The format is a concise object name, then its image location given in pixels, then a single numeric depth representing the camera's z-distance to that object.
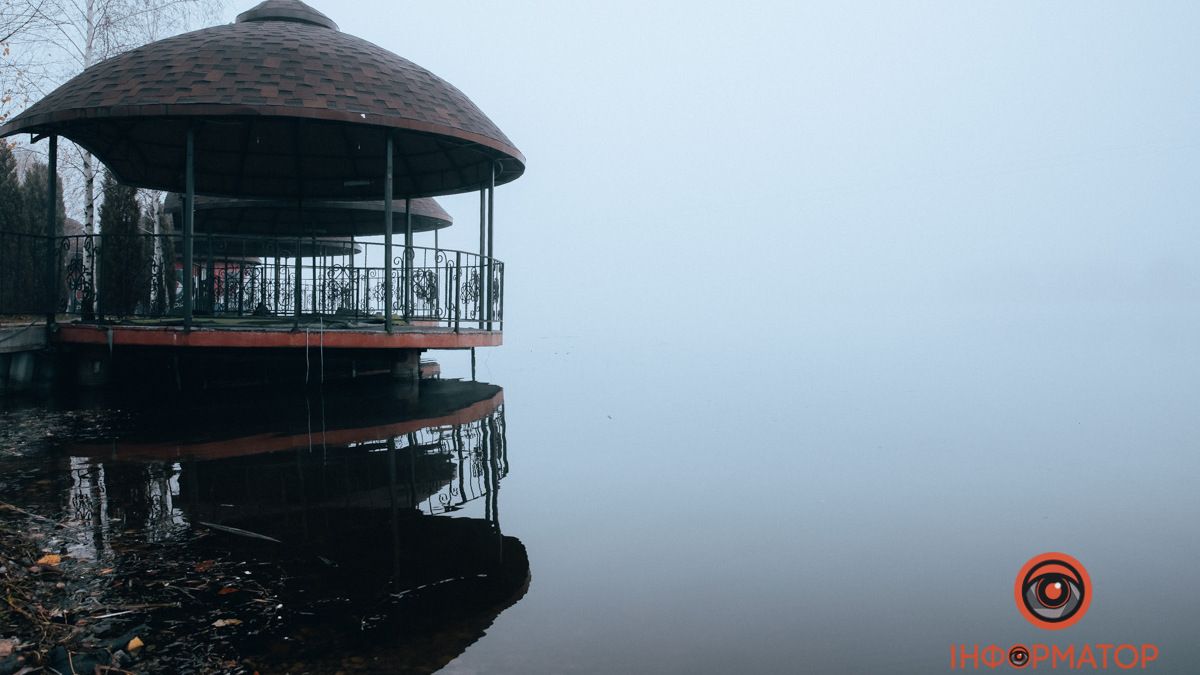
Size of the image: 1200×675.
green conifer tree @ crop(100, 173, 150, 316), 15.16
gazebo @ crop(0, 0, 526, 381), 10.77
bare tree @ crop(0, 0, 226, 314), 17.73
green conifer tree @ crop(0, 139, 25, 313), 14.15
